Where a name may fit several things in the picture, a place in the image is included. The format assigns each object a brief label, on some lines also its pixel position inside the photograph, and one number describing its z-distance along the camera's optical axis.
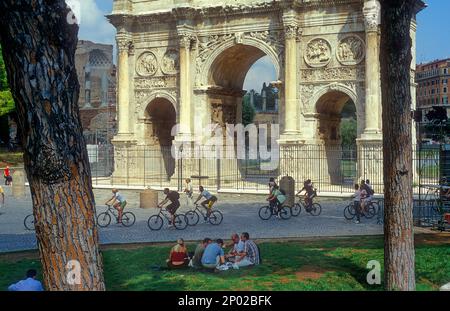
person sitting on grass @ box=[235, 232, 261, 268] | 11.29
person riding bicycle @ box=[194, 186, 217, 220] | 17.89
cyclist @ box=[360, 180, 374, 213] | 18.37
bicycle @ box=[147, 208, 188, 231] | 17.09
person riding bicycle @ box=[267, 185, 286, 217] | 18.98
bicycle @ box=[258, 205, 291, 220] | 19.08
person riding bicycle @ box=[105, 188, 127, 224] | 17.77
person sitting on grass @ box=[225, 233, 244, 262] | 11.29
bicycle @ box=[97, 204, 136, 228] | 17.94
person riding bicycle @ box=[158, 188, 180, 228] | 17.05
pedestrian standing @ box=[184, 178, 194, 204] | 20.77
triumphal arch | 25.47
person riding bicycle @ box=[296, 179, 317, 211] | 20.00
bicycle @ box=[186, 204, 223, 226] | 17.88
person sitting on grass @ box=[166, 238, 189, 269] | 11.30
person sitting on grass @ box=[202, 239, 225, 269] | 11.05
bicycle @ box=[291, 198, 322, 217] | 20.00
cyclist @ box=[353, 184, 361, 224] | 18.00
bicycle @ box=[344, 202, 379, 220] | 18.67
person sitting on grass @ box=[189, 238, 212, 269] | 11.31
